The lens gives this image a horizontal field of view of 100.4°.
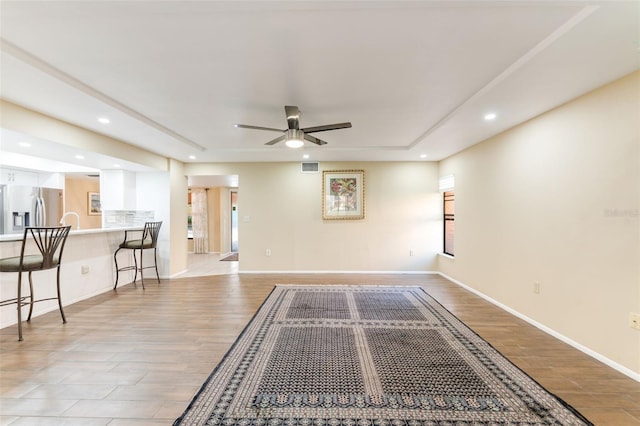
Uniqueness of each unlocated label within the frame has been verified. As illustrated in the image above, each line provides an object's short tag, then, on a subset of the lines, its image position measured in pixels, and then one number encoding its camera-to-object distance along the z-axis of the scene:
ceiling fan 2.70
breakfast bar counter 2.98
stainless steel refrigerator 4.49
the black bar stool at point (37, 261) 2.69
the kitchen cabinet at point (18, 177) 4.59
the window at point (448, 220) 5.36
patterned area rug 1.64
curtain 8.74
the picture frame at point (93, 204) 6.82
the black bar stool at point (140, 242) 4.44
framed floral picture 5.64
